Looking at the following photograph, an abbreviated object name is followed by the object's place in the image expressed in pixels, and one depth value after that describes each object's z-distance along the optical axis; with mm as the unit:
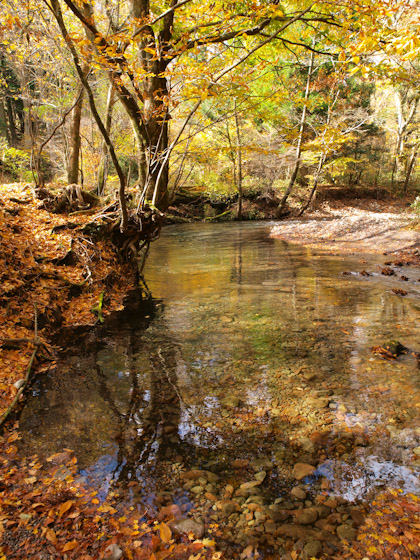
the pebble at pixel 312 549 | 2006
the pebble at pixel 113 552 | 1962
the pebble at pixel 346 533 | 2086
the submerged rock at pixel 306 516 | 2227
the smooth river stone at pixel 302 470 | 2611
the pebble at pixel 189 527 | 2150
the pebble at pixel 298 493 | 2419
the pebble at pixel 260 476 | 2596
